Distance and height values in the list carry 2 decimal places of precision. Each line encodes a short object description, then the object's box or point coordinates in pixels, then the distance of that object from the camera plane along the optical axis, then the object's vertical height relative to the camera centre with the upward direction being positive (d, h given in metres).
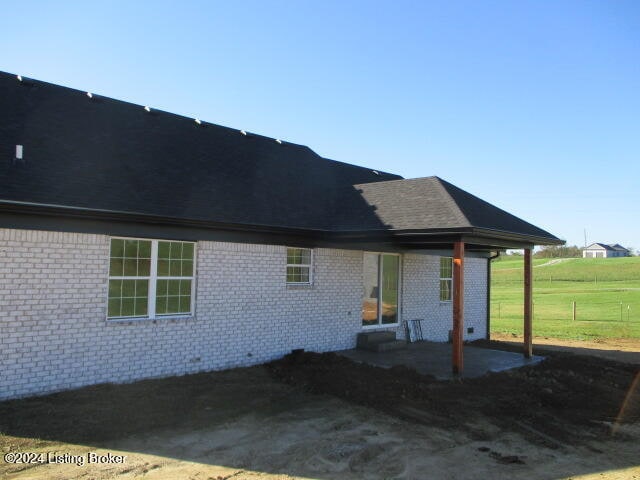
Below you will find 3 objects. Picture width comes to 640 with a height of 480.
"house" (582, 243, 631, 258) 135.62 +5.38
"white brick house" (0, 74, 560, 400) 8.23 +0.43
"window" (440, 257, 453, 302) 16.23 -0.34
